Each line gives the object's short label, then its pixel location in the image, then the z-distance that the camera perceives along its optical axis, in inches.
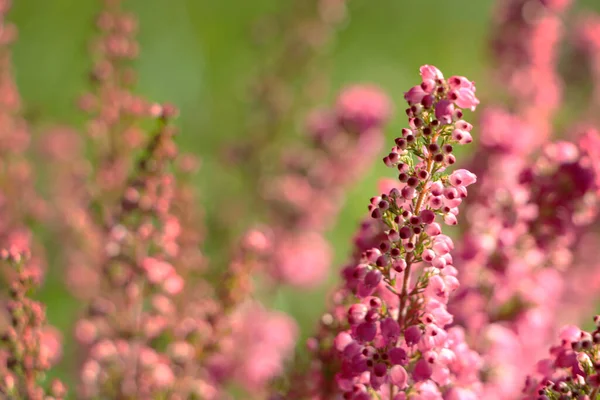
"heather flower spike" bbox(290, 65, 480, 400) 21.0
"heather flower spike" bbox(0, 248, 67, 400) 22.3
